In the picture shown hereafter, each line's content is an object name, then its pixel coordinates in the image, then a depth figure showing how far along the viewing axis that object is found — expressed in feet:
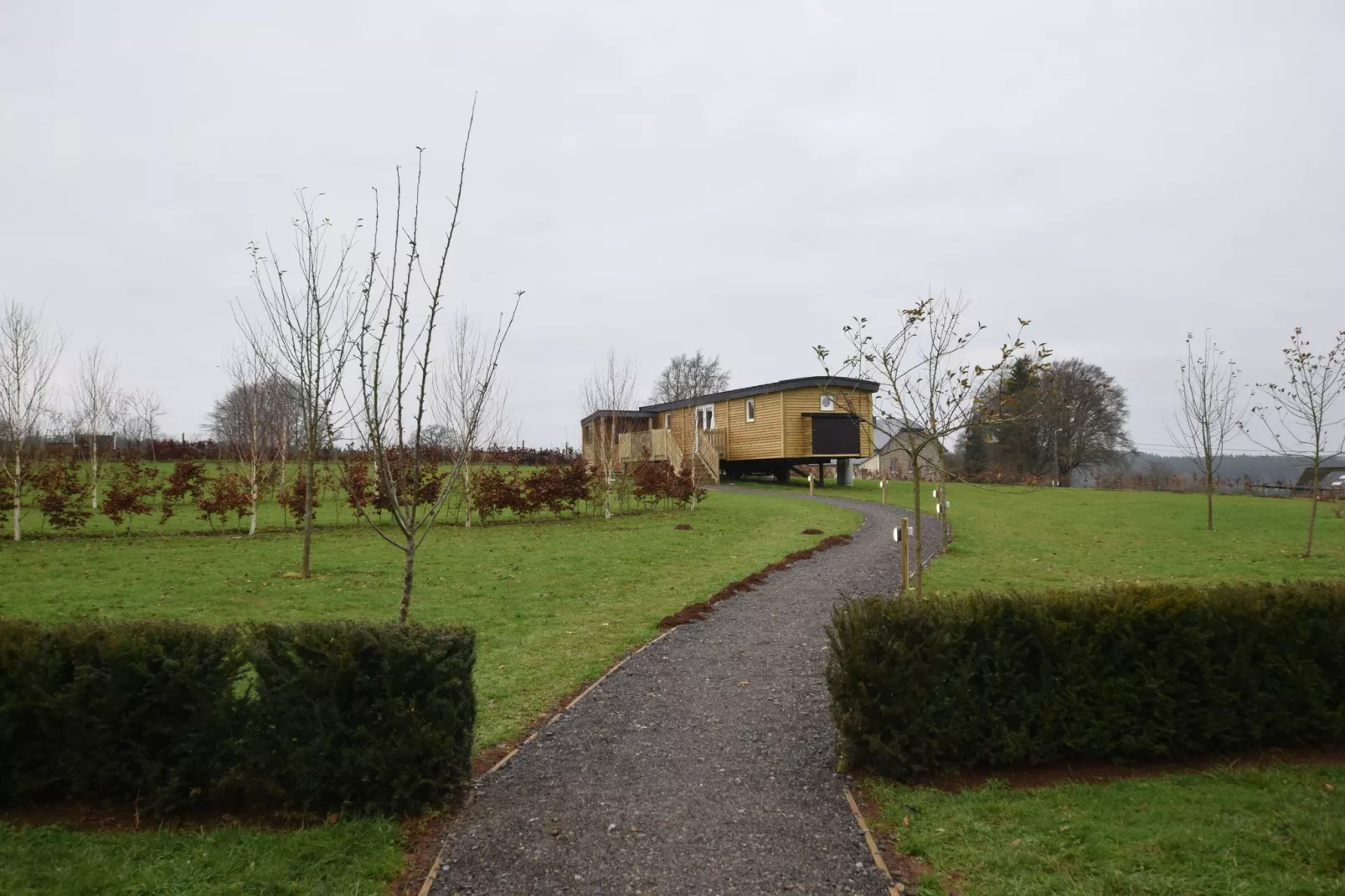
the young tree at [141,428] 122.48
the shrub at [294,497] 68.95
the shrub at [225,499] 65.21
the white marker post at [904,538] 30.50
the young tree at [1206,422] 69.82
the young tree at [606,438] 81.10
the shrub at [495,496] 75.00
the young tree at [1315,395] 54.65
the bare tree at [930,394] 26.25
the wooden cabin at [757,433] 109.50
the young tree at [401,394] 19.69
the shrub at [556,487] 77.77
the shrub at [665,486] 82.99
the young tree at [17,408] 58.95
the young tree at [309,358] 39.32
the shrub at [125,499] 61.00
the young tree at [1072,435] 161.89
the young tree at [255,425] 63.53
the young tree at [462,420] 62.14
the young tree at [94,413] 82.28
